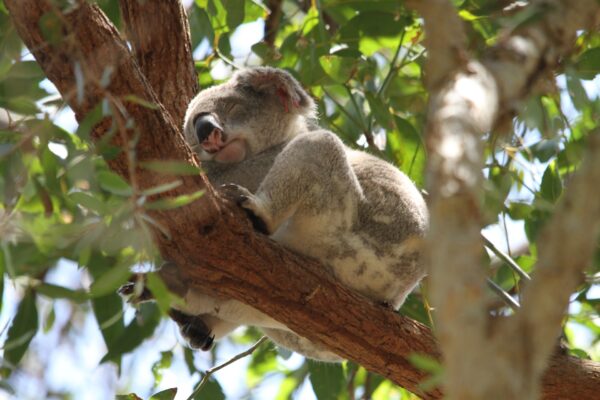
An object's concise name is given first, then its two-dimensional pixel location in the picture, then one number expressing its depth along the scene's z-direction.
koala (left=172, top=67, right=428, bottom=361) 6.66
